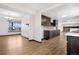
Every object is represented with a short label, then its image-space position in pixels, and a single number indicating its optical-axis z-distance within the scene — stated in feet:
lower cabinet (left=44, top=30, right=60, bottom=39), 9.00
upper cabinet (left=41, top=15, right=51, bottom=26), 9.26
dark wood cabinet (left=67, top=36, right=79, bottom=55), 3.69
